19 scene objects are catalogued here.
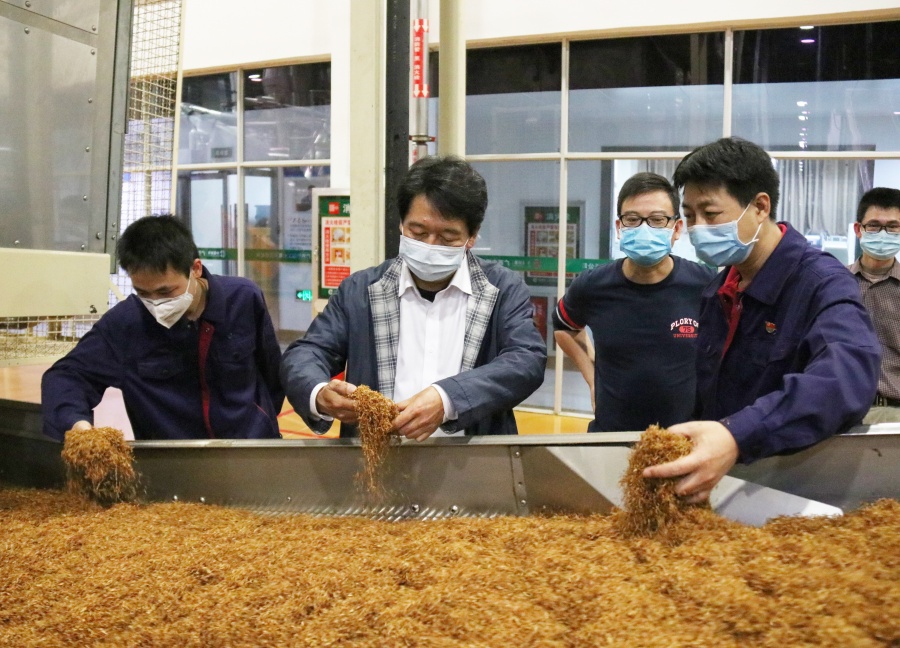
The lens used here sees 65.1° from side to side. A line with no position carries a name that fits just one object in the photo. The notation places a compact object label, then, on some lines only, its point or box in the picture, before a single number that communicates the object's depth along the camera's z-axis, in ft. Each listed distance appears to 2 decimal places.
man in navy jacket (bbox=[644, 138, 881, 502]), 4.70
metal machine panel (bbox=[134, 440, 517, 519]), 6.10
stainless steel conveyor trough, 5.34
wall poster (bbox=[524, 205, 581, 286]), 24.25
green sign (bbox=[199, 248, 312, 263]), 29.58
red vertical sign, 15.40
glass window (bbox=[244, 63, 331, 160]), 27.20
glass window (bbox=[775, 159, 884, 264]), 21.25
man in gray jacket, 6.59
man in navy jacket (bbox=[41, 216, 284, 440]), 7.64
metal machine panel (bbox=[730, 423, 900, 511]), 5.32
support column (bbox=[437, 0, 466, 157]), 17.88
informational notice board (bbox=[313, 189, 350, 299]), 17.88
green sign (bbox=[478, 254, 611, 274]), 24.07
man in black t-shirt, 8.77
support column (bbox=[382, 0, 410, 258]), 15.43
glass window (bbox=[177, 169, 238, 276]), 30.81
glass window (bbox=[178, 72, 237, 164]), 28.86
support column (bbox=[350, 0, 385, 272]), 15.35
